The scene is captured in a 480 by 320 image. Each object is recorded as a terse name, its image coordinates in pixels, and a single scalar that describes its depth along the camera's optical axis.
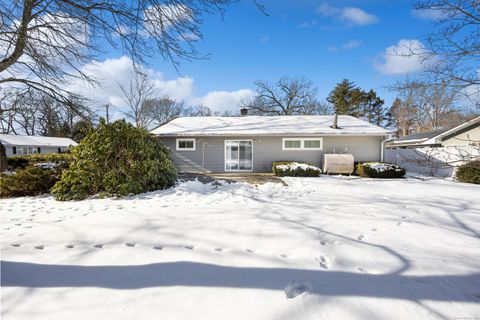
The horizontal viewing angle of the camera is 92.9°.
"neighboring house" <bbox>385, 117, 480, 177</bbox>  12.08
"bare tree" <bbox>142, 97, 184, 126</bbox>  30.83
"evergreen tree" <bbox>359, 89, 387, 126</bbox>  32.69
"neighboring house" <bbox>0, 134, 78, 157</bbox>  25.07
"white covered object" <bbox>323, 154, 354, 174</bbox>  11.49
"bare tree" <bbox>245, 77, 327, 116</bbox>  28.44
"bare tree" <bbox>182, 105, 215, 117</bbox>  37.98
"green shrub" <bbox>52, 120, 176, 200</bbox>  6.42
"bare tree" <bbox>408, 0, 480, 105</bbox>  4.50
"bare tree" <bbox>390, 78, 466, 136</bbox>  4.95
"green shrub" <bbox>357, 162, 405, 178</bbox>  10.71
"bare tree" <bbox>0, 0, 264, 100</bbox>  4.00
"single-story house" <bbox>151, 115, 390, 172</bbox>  12.16
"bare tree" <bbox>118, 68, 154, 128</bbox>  25.86
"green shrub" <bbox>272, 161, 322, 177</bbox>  11.02
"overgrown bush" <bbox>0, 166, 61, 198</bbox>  6.65
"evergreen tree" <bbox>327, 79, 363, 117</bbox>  29.12
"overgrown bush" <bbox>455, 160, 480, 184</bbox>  8.65
